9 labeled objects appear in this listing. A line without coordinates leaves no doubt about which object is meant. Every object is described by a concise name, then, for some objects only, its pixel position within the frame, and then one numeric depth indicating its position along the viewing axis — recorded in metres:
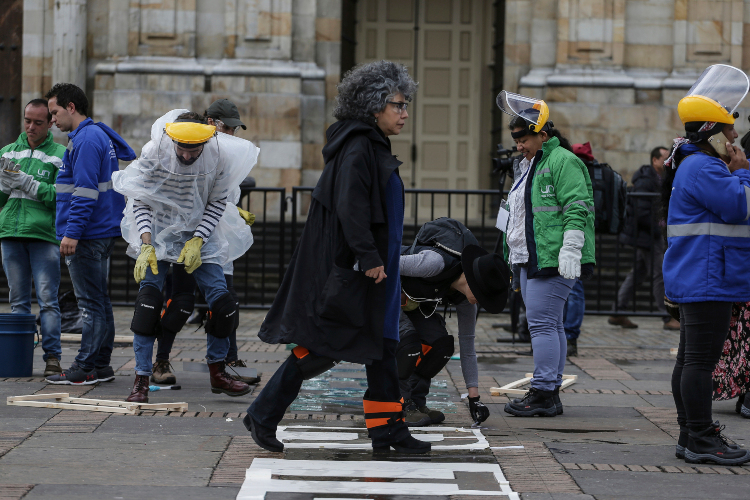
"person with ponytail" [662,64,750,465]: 8.90
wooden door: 32.18
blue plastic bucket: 13.09
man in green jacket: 13.17
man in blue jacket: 12.50
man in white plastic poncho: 11.29
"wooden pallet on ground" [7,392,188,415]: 10.90
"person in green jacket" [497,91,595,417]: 11.24
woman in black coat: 8.76
